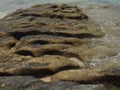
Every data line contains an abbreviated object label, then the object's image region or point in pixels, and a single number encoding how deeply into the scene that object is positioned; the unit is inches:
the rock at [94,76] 203.3
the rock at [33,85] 173.2
